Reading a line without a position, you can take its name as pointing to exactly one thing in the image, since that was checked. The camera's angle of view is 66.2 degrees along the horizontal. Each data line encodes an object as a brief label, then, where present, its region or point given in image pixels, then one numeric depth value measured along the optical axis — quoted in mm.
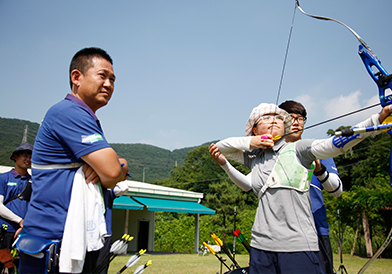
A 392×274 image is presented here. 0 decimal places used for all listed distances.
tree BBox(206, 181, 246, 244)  21284
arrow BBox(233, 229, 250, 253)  2623
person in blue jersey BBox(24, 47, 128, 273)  1362
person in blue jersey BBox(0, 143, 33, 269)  3518
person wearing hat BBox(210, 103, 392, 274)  1674
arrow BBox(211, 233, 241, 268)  3457
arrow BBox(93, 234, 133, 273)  1628
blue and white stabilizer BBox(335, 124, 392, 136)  1421
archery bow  1562
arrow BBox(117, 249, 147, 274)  2438
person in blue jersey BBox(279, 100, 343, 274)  2459
